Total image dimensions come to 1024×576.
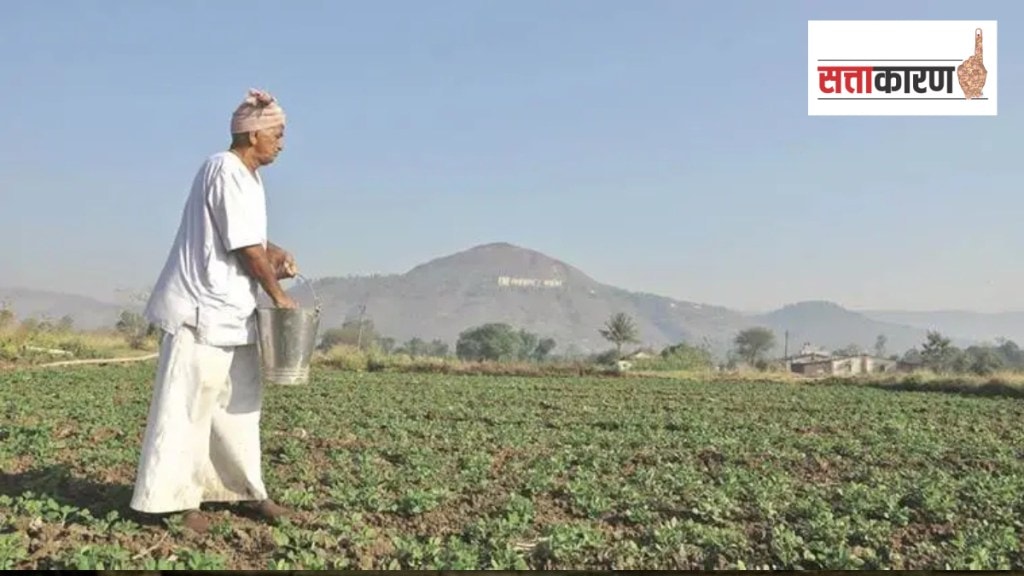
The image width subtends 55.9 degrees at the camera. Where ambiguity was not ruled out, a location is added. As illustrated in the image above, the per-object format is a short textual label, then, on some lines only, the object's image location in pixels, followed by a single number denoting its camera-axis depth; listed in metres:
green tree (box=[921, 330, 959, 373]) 63.29
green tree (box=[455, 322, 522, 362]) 64.44
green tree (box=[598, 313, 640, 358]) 64.38
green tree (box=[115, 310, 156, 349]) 31.94
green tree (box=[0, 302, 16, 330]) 26.22
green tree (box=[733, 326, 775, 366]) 94.12
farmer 4.66
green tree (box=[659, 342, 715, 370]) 41.72
